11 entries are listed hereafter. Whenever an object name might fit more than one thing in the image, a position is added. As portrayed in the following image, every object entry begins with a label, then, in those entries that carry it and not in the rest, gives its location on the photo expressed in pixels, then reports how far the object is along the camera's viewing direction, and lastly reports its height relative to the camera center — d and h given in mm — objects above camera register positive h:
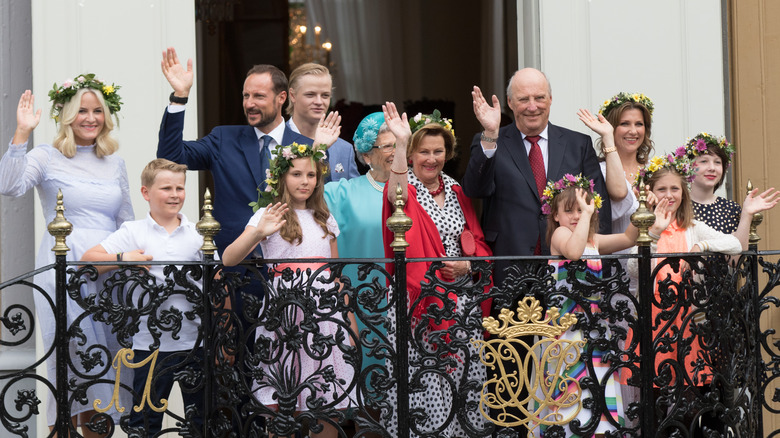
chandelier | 22078 +2198
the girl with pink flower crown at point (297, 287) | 10695 -232
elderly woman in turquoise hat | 12562 +257
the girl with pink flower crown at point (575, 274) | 10695 -198
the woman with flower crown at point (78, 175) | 11625 +428
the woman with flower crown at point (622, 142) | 12352 +596
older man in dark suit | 12055 +461
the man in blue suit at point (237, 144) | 12266 +631
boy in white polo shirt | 10914 -58
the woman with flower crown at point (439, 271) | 10617 -146
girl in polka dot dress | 12867 +352
